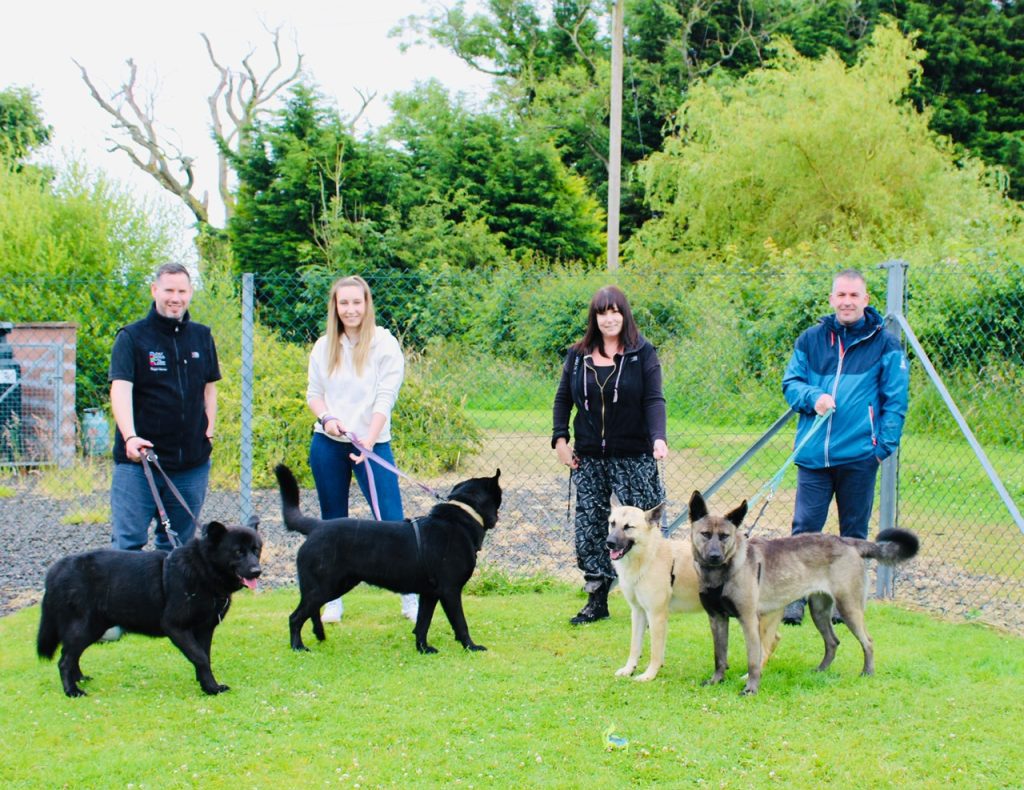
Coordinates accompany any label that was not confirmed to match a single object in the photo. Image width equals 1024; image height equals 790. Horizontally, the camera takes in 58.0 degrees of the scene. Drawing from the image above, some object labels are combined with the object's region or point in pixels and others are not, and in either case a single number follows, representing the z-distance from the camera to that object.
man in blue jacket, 5.14
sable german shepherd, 4.39
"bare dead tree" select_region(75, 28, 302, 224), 31.03
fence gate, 10.92
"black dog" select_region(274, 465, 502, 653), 4.91
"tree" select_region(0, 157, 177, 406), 11.89
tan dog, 4.58
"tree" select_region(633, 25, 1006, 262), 21.72
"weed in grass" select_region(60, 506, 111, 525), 8.36
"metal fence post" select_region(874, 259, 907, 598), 5.89
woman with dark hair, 5.24
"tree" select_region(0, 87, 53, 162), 27.59
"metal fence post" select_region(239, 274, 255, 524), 6.22
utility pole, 21.47
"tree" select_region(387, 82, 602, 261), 26.06
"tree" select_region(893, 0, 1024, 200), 28.44
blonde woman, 5.22
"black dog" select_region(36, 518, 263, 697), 4.23
